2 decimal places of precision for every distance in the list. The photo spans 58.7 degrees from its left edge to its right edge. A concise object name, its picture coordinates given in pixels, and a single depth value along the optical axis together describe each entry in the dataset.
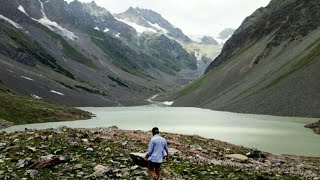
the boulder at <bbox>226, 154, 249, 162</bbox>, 22.29
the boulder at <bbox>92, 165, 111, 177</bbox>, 15.27
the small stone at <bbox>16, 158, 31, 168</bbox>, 16.39
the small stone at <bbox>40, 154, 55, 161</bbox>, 16.89
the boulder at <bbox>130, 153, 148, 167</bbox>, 16.70
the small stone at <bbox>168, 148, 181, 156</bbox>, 21.09
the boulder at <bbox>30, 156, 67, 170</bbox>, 16.28
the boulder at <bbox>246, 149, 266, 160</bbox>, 24.67
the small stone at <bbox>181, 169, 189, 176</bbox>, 16.40
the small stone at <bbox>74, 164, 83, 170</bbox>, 16.20
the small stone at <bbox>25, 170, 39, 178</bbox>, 15.18
